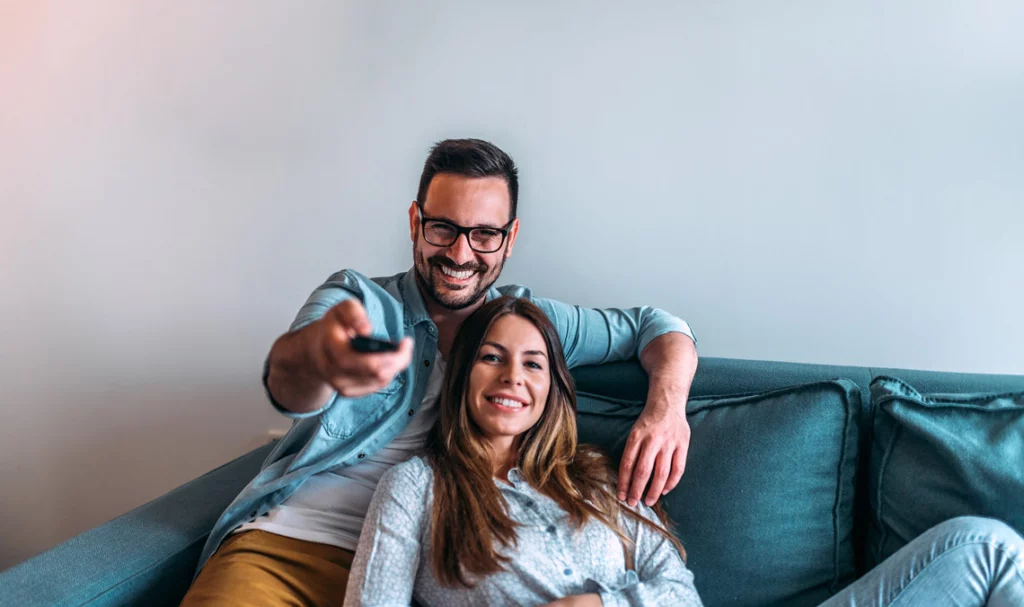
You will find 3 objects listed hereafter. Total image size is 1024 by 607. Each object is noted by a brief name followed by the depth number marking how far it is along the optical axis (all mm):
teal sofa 1191
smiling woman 1137
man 1247
